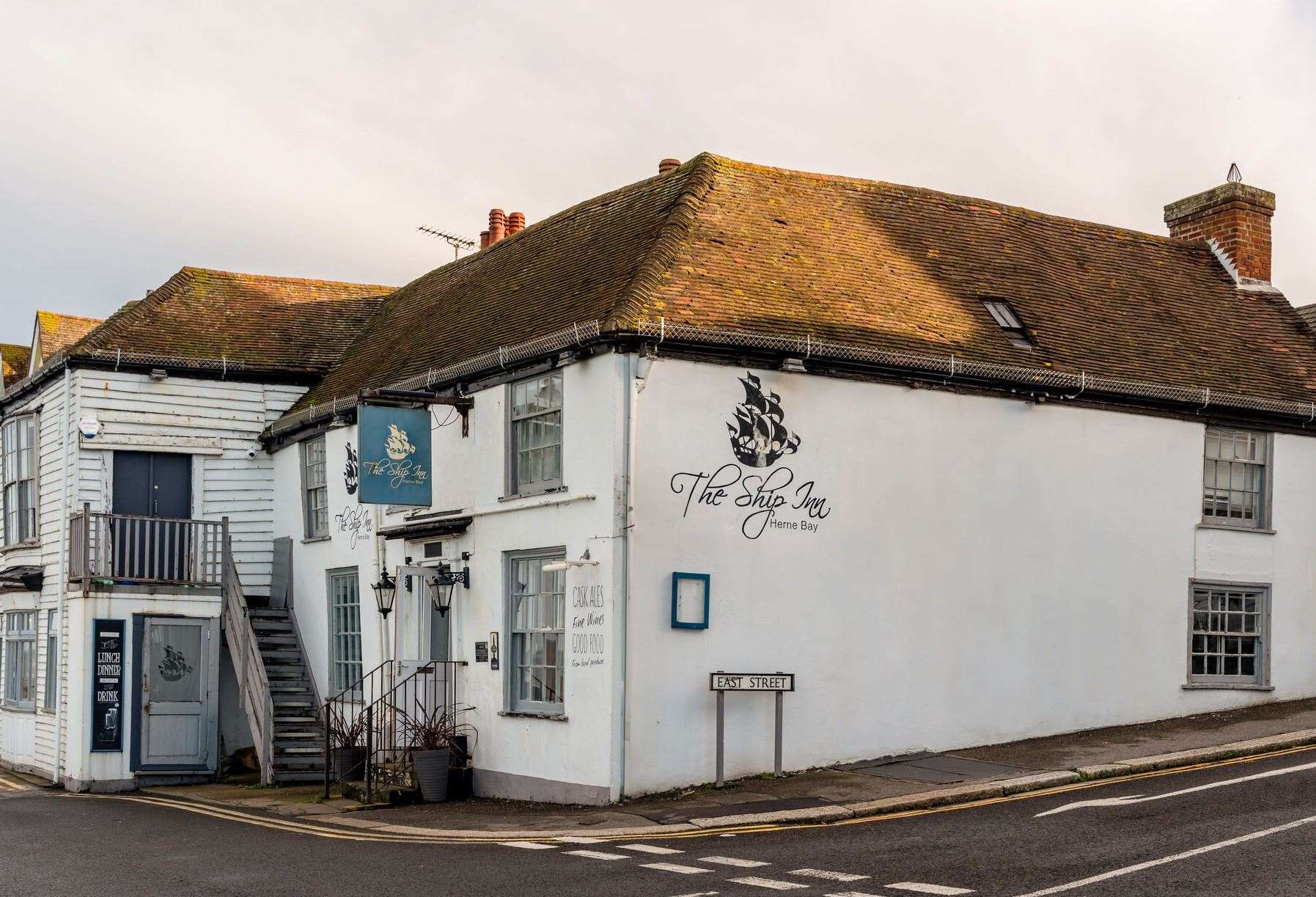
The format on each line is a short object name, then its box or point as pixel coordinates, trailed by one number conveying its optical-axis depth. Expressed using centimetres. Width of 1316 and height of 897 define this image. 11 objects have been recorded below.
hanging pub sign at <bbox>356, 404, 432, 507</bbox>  1803
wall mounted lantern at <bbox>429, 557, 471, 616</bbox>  1847
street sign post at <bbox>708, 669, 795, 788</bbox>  1566
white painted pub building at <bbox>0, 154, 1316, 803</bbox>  1608
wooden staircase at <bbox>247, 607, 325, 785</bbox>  2159
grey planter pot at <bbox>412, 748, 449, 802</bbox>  1742
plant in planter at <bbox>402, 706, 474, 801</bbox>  1744
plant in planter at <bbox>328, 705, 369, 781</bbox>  1941
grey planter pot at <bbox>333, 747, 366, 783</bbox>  1942
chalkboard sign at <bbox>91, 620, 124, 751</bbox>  2225
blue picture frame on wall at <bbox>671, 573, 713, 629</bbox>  1588
